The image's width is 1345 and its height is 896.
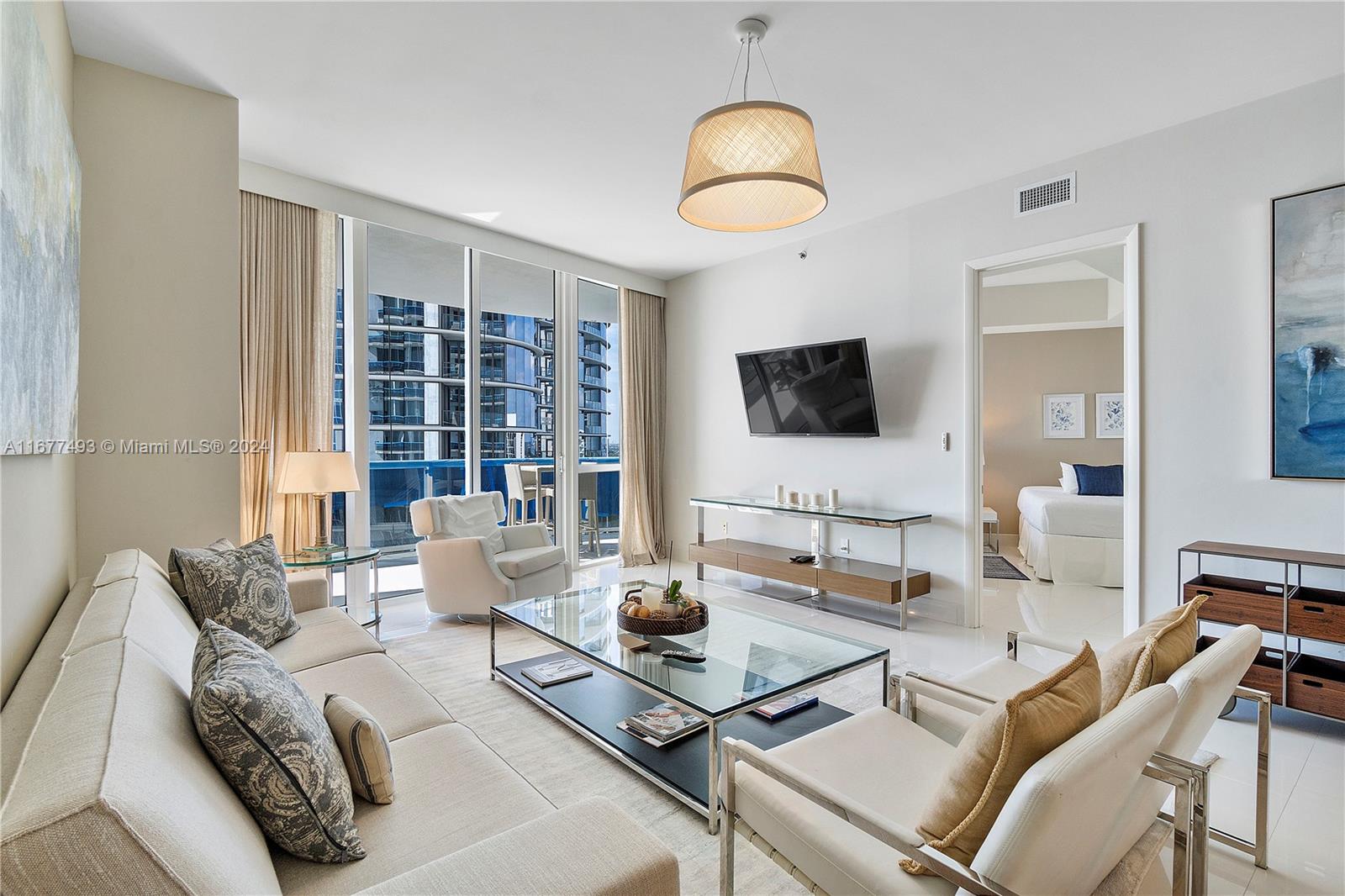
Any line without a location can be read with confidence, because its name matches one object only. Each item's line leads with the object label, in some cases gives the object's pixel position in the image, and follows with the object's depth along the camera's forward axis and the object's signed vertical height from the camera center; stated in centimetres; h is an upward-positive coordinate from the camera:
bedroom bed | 536 -82
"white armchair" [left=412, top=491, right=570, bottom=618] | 404 -75
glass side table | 334 -61
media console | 419 -88
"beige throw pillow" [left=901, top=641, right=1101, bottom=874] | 109 -53
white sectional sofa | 75 -51
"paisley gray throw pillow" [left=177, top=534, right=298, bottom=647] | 234 -56
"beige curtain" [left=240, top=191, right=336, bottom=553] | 381 +60
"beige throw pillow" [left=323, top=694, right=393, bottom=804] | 140 -68
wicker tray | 263 -75
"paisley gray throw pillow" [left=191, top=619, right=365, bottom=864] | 111 -56
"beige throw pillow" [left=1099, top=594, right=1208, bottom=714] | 137 -47
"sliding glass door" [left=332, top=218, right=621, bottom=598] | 444 +42
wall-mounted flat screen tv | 462 +41
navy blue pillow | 640 -36
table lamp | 356 -17
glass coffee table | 211 -82
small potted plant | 268 -66
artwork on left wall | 133 +48
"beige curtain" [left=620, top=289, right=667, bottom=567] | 618 +18
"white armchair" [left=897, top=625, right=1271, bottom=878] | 129 -68
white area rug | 185 -118
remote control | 244 -81
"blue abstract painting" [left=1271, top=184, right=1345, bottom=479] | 279 +49
